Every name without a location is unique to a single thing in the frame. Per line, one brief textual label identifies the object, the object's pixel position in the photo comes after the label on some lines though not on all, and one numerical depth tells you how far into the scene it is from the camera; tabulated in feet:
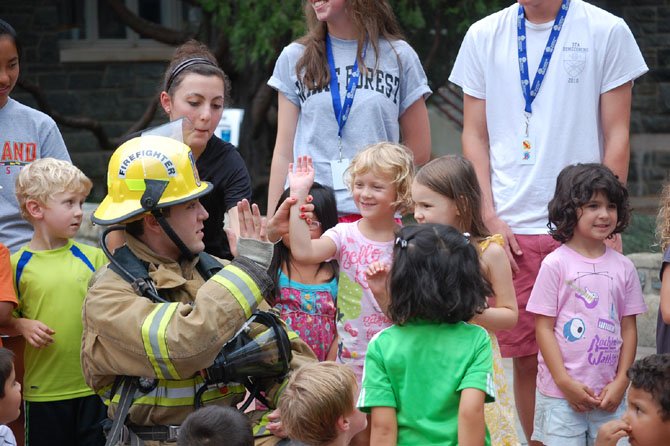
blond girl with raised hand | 29.74
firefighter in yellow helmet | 21.94
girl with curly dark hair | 29.46
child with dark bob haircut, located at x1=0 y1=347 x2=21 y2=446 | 25.64
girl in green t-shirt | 22.41
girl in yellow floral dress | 27.48
